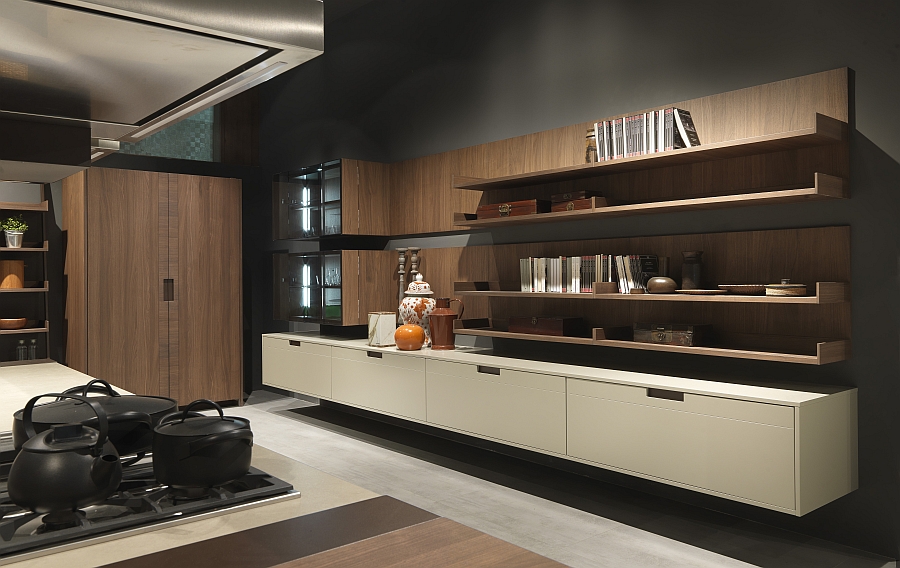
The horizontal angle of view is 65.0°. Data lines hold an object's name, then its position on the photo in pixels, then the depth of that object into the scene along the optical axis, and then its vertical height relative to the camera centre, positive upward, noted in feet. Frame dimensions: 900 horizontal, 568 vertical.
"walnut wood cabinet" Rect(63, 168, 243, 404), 18.49 +0.02
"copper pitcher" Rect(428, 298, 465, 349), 15.16 -1.07
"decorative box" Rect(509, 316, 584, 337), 12.92 -0.91
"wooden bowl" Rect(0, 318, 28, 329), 17.04 -0.94
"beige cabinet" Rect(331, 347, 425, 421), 14.66 -2.25
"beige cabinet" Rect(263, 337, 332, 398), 17.39 -2.23
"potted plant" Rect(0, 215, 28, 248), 17.10 +1.30
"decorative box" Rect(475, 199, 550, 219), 13.20 +1.33
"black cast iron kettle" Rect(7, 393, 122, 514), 3.64 -0.99
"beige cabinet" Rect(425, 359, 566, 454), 11.75 -2.26
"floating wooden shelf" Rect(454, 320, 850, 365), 9.40 -1.11
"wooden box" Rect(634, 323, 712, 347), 10.94 -0.92
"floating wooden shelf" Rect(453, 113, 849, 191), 9.42 +1.83
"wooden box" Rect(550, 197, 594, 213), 12.21 +1.28
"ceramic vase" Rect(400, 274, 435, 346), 15.98 -0.59
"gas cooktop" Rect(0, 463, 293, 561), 3.57 -1.27
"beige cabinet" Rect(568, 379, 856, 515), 8.97 -2.32
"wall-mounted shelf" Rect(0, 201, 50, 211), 17.13 +1.92
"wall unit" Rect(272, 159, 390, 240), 17.53 +2.07
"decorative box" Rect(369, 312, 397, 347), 16.08 -1.12
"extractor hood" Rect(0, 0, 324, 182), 3.26 +1.24
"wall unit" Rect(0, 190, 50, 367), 17.56 -0.18
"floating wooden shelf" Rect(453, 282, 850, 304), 9.37 -0.33
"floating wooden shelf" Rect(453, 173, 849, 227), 9.42 +1.08
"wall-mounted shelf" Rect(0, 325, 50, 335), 16.97 -1.13
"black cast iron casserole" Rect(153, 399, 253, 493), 4.05 -1.00
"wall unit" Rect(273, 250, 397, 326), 17.60 -0.15
